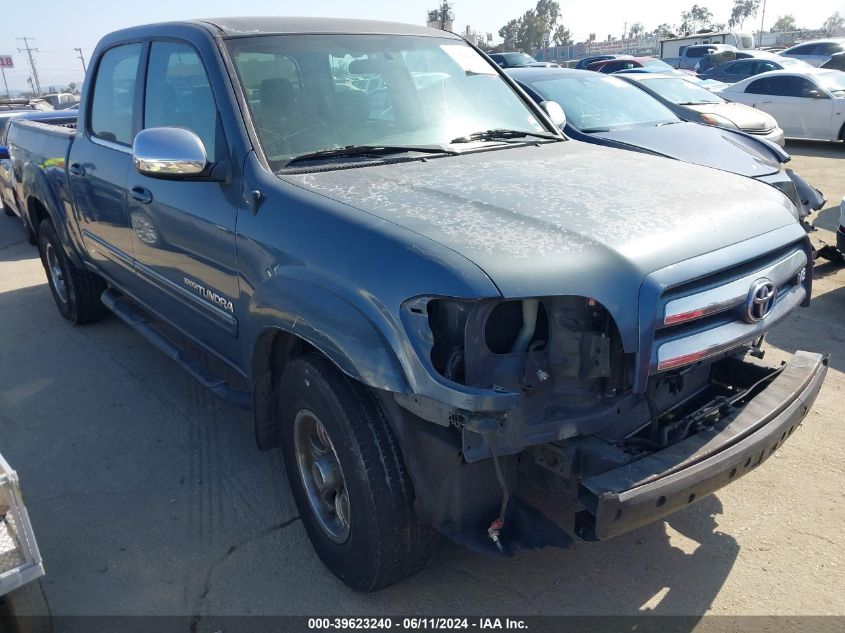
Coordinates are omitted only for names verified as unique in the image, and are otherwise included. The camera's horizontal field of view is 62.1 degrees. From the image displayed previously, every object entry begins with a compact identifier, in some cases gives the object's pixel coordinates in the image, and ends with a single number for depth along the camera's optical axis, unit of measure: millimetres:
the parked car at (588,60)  27470
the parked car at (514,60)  20816
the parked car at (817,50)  25008
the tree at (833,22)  100325
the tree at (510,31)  90938
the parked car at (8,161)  7258
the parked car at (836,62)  20228
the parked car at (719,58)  24355
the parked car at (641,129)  6840
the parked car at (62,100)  17766
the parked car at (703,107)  9305
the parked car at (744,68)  18547
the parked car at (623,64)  23844
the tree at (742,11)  126812
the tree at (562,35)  100125
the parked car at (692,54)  29222
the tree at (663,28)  103419
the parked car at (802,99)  13484
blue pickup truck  2100
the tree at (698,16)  113500
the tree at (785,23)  122025
